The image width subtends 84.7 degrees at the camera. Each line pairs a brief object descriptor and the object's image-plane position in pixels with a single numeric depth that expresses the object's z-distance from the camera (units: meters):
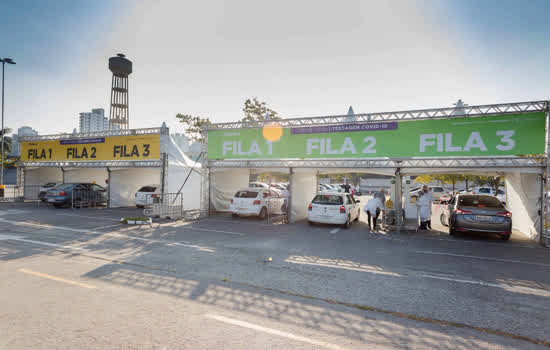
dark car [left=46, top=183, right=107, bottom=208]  17.83
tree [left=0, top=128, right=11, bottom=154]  38.16
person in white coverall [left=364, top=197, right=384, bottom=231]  12.17
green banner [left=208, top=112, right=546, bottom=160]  10.60
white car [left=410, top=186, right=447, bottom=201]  28.66
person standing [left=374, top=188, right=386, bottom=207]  12.41
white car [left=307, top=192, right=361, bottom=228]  12.29
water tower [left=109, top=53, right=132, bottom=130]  51.62
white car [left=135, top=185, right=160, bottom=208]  17.52
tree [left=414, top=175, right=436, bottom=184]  36.03
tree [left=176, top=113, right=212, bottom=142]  31.78
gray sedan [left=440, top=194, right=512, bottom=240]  10.16
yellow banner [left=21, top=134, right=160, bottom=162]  17.47
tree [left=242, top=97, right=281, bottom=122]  31.83
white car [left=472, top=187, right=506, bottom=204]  25.83
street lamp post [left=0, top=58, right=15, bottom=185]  22.38
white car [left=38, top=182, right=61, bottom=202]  20.72
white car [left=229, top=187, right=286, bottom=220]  14.15
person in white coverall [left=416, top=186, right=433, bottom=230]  12.52
